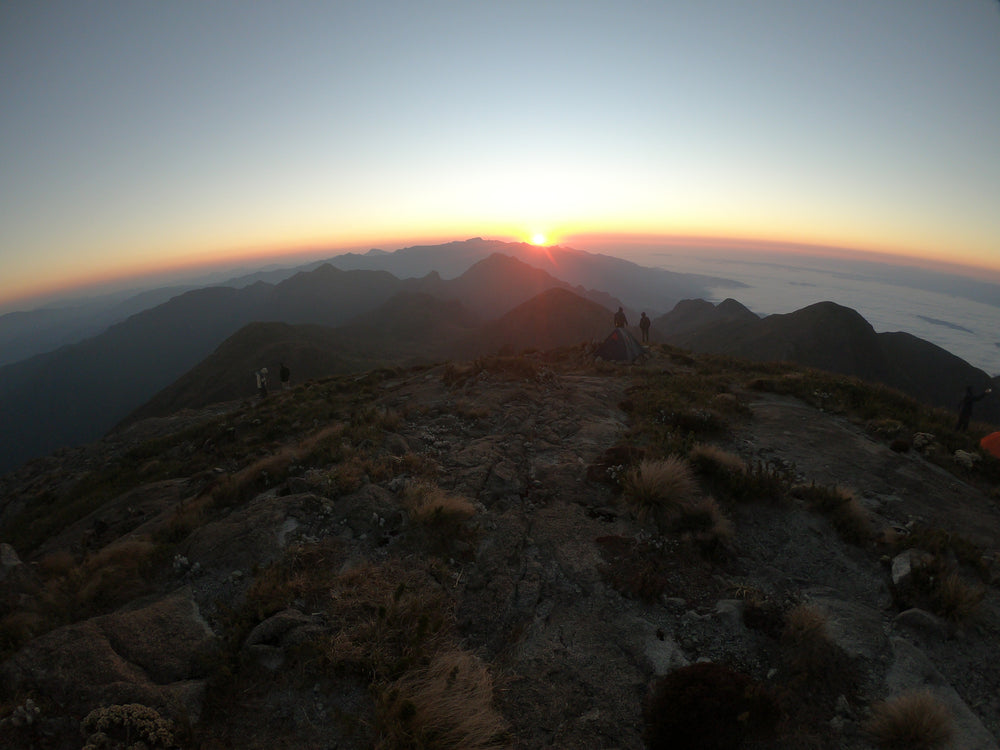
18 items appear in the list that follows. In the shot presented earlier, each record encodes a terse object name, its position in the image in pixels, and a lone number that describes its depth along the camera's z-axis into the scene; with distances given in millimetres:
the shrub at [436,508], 7828
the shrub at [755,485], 8859
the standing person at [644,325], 31709
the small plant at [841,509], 7868
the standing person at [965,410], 14672
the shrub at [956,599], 5871
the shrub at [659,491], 8211
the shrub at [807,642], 5168
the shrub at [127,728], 4113
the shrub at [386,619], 4965
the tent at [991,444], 12414
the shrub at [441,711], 4047
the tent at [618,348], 24453
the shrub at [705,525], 7406
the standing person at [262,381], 27719
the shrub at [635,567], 6441
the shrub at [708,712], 4371
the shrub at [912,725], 4223
